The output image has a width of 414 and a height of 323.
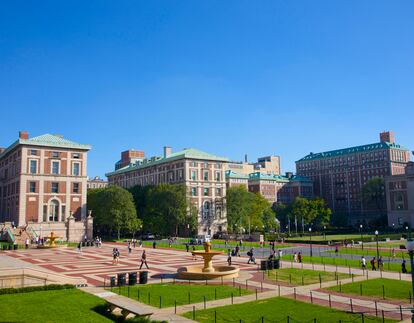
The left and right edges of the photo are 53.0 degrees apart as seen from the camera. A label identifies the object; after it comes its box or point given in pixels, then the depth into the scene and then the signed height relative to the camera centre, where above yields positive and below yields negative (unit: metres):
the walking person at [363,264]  37.75 -4.56
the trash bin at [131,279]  29.53 -4.40
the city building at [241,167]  182.82 +21.28
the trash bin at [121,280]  28.91 -4.36
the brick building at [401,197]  126.50 +4.81
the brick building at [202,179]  106.25 +9.54
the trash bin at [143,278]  30.25 -4.45
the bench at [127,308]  18.54 -4.25
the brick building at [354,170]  173.62 +18.72
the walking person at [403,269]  35.61 -4.81
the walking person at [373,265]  37.37 -4.60
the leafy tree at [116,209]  86.06 +1.67
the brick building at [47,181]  81.38 +7.44
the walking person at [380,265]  38.57 -4.83
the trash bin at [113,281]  28.73 -4.41
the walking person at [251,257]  43.44 -4.41
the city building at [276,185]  159.85 +12.61
